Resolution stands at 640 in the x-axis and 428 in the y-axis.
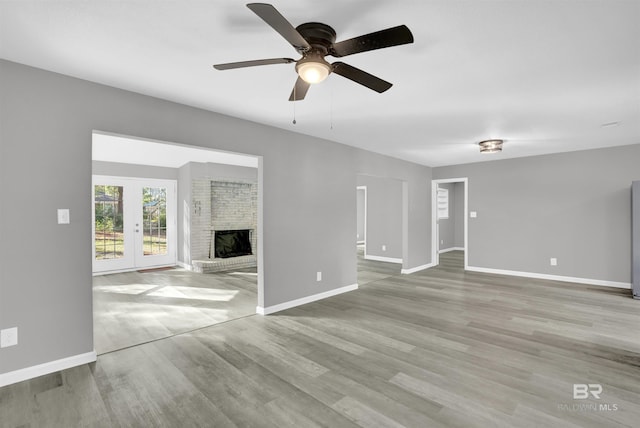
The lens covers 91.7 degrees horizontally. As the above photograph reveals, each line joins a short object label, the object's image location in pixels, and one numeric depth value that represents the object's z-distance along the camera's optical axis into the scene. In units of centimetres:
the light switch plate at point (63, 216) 262
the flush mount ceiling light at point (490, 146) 492
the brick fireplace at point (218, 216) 702
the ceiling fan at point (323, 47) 154
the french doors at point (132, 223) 661
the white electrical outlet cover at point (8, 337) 237
